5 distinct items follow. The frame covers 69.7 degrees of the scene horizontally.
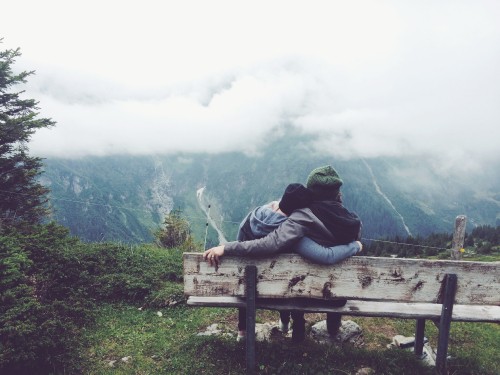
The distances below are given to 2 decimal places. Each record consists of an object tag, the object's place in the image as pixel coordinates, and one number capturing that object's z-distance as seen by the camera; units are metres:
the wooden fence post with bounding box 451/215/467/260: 9.47
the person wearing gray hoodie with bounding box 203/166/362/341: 4.65
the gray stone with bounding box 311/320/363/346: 6.26
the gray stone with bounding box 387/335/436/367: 5.67
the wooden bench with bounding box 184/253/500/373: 4.77
